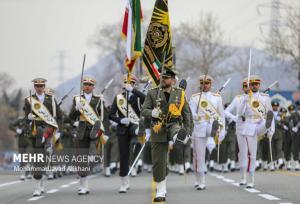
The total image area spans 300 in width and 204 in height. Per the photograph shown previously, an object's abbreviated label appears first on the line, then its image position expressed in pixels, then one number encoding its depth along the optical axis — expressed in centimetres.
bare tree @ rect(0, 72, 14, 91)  9788
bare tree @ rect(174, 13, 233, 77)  6481
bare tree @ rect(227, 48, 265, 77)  6704
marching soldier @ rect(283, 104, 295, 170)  2788
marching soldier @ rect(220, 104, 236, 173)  2677
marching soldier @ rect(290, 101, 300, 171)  2727
